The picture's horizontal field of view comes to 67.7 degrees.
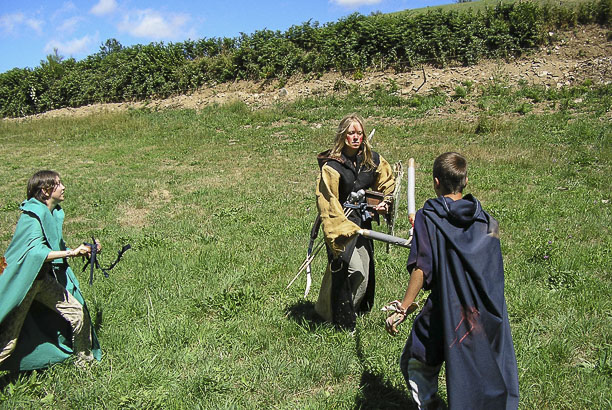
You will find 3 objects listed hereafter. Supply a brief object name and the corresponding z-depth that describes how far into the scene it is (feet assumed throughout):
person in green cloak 12.09
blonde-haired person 13.97
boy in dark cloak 9.25
